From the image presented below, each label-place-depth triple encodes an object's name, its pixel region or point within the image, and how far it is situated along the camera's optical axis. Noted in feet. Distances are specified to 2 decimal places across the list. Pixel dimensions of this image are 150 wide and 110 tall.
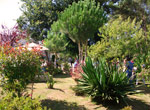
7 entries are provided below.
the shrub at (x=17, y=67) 13.65
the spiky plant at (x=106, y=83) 15.94
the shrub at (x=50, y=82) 22.62
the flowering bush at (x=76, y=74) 22.30
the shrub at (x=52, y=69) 40.40
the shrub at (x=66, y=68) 46.36
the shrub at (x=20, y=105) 8.90
